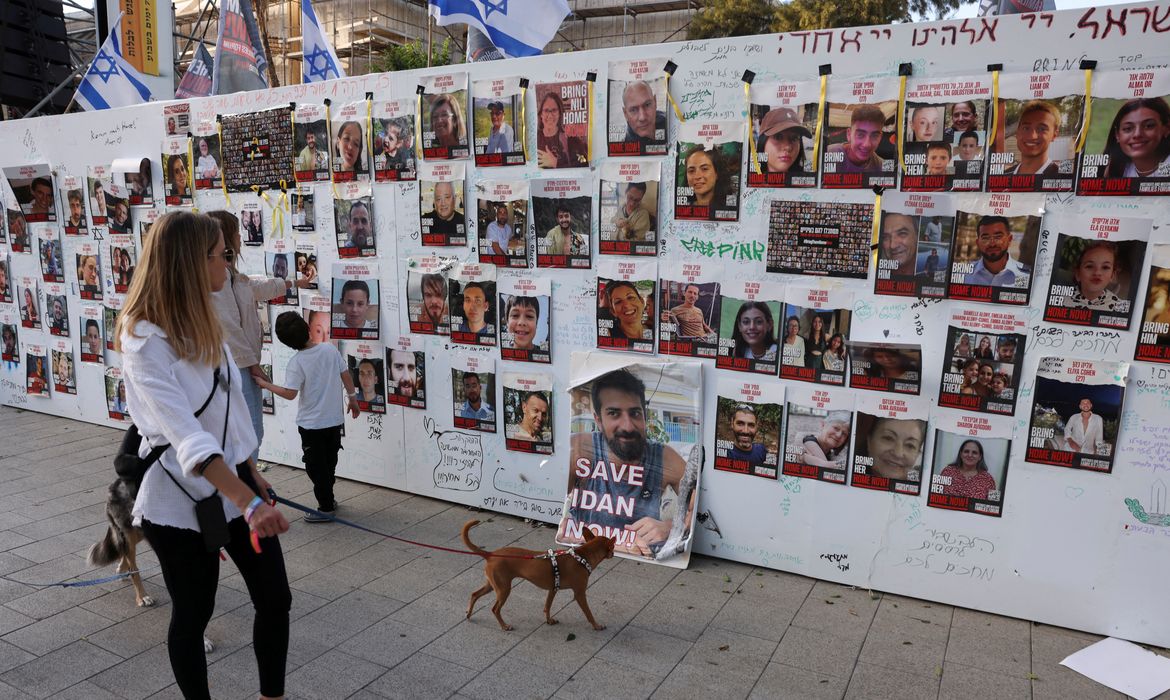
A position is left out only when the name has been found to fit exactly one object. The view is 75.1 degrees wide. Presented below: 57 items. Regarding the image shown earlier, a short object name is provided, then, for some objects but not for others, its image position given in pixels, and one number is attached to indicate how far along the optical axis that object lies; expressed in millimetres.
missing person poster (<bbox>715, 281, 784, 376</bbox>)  4418
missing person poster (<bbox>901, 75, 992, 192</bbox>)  3816
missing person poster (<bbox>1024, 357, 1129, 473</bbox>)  3729
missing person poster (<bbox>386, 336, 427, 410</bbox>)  5738
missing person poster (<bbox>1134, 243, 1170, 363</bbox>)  3570
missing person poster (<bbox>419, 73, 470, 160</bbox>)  5246
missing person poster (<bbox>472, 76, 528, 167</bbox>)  5043
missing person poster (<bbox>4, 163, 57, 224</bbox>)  7773
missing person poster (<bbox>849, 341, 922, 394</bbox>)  4090
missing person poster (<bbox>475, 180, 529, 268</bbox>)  5125
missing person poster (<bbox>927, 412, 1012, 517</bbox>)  3982
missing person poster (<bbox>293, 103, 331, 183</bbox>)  5883
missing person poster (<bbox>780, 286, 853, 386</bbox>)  4242
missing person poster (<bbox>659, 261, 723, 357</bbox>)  4574
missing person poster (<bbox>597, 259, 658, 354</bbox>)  4754
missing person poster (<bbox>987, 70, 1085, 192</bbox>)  3648
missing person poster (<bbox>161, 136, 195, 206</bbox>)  6742
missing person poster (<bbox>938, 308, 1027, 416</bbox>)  3900
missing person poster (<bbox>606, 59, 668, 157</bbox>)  4555
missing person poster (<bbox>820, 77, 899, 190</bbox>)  3998
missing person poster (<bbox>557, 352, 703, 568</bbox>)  4738
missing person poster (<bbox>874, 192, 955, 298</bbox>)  3955
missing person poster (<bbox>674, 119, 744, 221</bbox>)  4398
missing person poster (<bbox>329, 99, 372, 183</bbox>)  5684
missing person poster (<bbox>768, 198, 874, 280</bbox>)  4129
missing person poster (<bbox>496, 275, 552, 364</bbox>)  5141
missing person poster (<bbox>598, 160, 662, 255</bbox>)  4652
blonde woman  2424
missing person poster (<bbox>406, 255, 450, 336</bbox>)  5539
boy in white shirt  5395
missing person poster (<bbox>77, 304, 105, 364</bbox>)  7680
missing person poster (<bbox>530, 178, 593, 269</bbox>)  4871
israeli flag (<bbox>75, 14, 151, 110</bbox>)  7902
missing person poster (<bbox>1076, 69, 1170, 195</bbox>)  3494
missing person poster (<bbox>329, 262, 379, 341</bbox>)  5852
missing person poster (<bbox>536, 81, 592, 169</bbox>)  4797
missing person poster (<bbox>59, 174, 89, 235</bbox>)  7578
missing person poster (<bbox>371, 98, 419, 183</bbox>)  5492
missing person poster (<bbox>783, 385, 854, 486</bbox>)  4312
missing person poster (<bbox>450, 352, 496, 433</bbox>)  5434
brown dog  3742
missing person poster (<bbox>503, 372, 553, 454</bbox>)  5223
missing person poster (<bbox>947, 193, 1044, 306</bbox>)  3789
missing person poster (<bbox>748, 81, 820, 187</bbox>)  4176
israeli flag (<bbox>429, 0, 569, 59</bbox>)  5273
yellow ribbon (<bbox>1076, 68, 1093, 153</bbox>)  3586
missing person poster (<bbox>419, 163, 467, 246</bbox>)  5355
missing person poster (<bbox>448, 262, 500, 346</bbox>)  5336
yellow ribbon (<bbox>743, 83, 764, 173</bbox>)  4289
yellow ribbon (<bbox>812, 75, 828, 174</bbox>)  4109
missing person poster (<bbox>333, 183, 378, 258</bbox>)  5762
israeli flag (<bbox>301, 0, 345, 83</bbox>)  7206
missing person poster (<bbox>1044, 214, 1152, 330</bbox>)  3621
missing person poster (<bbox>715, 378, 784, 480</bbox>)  4488
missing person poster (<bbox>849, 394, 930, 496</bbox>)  4133
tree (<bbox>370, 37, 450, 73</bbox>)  28142
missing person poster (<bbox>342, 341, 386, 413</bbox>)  5922
